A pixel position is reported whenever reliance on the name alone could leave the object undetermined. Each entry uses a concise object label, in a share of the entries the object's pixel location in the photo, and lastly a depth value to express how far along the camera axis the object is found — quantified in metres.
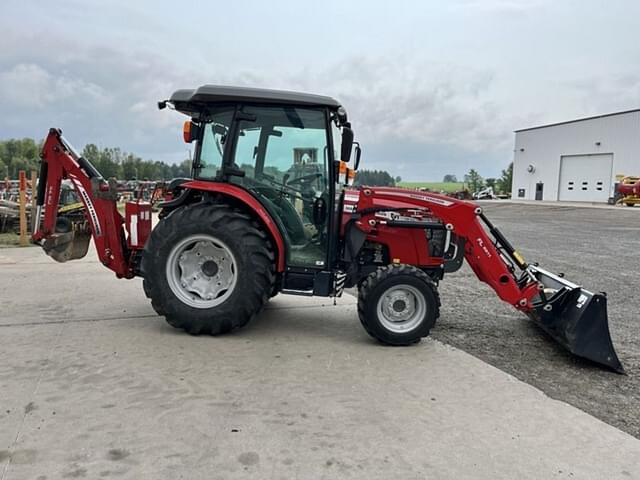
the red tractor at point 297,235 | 4.93
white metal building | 37.53
